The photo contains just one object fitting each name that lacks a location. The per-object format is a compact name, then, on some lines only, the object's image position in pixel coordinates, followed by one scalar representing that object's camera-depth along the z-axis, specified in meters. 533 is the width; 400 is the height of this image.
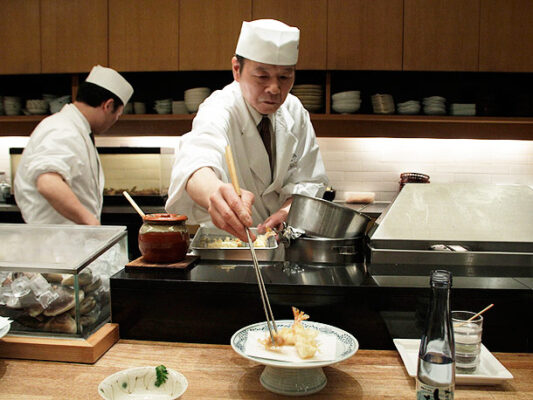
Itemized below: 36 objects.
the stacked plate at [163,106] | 4.18
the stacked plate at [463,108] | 3.95
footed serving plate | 1.09
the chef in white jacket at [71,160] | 2.64
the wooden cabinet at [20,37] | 4.29
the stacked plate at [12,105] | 4.38
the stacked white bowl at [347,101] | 3.95
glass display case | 1.34
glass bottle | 0.95
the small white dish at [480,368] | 1.16
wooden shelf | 4.15
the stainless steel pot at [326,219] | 1.64
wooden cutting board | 1.50
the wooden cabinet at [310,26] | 4.00
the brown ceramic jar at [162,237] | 1.50
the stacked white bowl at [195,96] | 4.07
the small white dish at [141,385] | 1.06
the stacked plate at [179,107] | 4.17
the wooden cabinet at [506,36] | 3.93
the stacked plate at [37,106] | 4.30
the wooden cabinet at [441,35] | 3.94
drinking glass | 1.18
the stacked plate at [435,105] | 3.92
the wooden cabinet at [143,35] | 4.13
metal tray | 1.70
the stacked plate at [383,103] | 3.94
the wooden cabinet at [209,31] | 4.06
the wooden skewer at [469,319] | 1.18
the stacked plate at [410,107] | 3.93
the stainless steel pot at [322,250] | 1.63
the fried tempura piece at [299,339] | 1.12
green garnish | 1.09
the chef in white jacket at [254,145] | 1.65
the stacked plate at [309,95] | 3.98
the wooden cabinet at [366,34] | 3.97
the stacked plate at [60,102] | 4.25
